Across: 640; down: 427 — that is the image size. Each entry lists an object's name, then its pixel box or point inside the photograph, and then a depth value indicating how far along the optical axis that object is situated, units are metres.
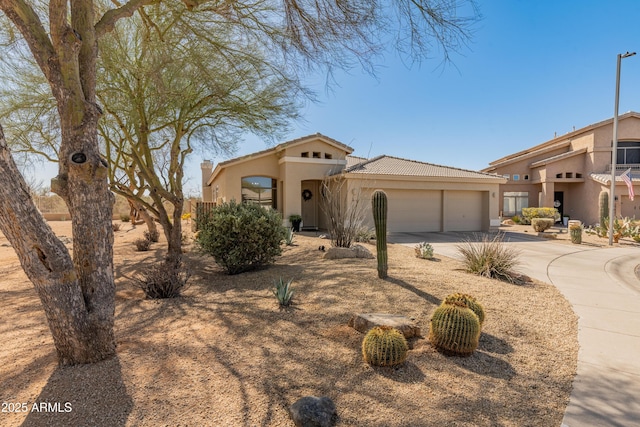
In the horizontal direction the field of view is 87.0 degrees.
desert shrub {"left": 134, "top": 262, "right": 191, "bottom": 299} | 6.61
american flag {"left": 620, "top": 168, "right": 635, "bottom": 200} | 19.22
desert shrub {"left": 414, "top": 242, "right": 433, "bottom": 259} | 10.48
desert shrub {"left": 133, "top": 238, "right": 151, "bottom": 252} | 14.04
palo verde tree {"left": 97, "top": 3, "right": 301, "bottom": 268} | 7.90
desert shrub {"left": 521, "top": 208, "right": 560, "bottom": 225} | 23.22
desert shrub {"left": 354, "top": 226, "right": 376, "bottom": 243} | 13.33
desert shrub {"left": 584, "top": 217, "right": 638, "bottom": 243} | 16.64
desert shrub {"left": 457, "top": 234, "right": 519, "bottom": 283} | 8.06
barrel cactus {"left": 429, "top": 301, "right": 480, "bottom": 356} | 4.10
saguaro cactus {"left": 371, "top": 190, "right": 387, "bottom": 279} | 7.22
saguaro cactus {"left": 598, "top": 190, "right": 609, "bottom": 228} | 19.45
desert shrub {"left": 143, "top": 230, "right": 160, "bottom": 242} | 16.45
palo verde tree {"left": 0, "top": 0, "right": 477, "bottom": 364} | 3.24
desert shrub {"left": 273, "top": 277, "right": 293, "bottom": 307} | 5.67
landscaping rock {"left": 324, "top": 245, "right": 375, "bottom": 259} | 9.93
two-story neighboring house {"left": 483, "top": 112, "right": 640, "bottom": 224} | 25.09
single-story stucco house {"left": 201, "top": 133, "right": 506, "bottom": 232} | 18.62
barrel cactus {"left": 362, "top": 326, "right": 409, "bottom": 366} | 3.74
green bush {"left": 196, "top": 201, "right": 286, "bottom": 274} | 8.28
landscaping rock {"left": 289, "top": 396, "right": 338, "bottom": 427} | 2.82
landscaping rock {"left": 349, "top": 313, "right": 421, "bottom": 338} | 4.57
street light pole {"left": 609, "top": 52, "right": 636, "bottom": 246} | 15.35
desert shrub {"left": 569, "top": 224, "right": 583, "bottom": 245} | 15.16
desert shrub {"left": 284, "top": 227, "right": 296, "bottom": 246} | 12.68
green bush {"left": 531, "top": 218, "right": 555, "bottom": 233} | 18.92
